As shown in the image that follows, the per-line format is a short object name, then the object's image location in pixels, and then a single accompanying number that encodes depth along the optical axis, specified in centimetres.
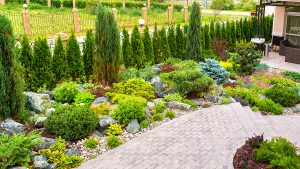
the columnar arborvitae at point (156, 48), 1373
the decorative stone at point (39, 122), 780
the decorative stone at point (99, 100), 909
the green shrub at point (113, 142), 741
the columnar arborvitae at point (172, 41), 1428
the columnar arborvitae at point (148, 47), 1322
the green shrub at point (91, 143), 730
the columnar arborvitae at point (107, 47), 1041
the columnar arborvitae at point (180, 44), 1463
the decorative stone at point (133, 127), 806
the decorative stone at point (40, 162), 648
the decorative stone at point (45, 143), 693
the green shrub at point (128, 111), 818
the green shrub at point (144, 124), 828
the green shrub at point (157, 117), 866
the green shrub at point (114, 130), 783
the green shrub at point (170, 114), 887
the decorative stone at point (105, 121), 792
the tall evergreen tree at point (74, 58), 1111
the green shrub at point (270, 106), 1011
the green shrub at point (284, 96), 1057
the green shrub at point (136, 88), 967
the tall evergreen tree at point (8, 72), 758
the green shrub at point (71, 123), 738
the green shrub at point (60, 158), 666
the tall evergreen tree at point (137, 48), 1270
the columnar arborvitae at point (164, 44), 1385
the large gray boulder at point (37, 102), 854
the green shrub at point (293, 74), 1302
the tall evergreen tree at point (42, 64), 1027
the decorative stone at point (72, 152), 696
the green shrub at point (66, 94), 925
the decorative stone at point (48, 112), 815
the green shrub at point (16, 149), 604
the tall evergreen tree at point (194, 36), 1347
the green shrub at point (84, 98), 913
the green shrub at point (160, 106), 902
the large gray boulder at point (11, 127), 720
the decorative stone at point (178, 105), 937
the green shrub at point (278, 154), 561
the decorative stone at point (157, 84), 1010
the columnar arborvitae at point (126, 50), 1238
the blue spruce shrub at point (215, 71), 1161
